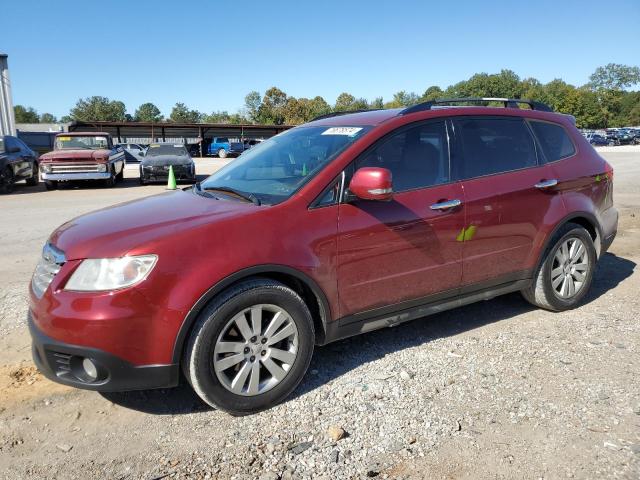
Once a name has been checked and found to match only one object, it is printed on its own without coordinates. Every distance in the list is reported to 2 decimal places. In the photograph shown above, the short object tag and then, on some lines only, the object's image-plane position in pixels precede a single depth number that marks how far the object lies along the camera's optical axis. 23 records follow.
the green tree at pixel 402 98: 120.49
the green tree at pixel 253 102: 93.39
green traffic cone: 14.35
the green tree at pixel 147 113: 129.25
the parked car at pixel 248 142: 43.16
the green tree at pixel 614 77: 125.56
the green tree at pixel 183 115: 108.25
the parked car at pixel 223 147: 43.06
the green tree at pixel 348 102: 104.58
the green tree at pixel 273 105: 88.00
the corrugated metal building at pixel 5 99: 21.94
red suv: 2.75
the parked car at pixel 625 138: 58.50
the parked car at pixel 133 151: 38.31
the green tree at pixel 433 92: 128.25
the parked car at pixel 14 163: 14.36
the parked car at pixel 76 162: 14.95
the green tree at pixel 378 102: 112.81
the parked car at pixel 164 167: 16.58
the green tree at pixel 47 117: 128.11
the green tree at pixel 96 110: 95.12
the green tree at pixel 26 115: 98.00
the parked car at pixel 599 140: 56.06
